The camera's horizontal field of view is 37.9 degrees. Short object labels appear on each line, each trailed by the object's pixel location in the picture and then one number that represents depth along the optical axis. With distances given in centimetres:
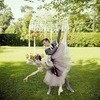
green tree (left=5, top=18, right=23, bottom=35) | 4900
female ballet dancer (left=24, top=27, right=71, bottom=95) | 368
